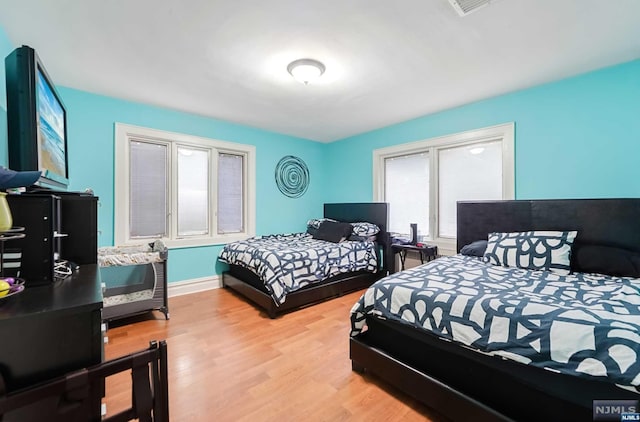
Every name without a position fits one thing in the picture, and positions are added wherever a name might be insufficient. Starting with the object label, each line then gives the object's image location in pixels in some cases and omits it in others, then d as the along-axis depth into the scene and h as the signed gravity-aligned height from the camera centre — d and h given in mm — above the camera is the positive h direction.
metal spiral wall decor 4559 +613
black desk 734 -382
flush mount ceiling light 2301 +1260
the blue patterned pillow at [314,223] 4570 -227
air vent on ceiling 1627 +1290
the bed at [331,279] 2938 -910
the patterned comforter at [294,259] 2859 -599
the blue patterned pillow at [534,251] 2188 -357
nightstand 3449 -547
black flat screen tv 1164 +453
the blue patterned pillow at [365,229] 3988 -287
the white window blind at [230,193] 4012 +272
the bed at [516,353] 1155 -756
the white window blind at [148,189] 3313 +279
